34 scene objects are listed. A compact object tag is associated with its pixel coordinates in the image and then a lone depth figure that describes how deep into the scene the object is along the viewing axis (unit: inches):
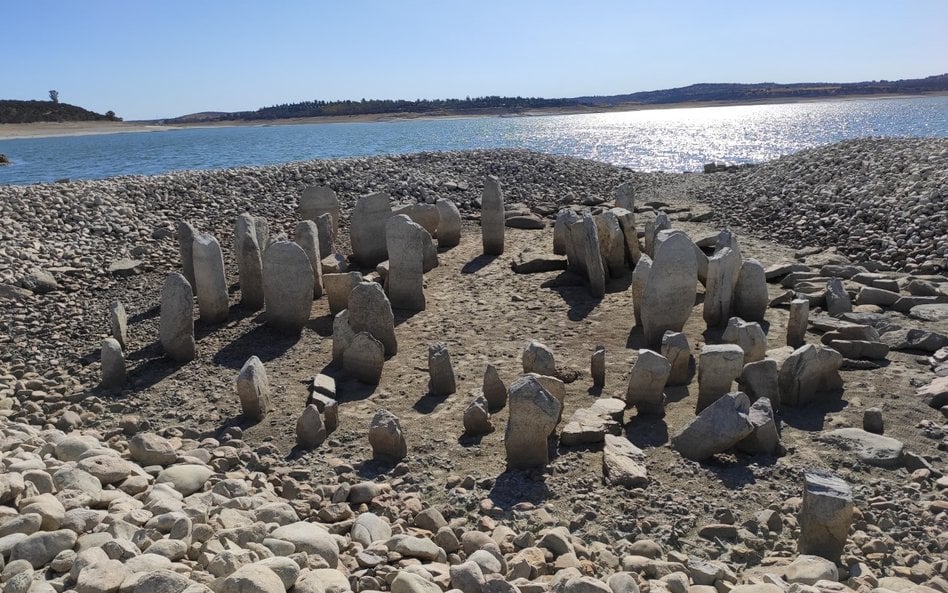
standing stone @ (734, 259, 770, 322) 344.2
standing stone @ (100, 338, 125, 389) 297.7
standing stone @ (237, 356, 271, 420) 261.9
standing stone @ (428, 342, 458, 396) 279.1
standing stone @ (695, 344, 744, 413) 247.8
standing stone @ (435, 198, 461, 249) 531.5
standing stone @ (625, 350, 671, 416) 249.6
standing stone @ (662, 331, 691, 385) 275.0
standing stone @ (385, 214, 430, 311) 380.5
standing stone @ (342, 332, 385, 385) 294.8
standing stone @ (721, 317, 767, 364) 277.6
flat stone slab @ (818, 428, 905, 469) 214.7
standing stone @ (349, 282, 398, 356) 318.3
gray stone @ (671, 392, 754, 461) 217.3
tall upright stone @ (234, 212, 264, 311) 386.6
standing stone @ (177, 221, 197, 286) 405.7
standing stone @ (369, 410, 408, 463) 230.4
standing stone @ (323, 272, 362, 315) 368.8
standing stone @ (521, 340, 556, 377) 273.9
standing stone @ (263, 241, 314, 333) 349.1
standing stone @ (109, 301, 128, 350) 338.6
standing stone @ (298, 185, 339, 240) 531.5
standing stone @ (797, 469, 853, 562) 168.6
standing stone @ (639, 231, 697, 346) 321.4
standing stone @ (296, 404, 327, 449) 244.1
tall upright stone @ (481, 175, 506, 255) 496.1
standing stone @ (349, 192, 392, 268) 474.6
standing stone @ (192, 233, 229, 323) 356.2
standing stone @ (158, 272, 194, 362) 316.5
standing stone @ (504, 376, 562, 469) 217.5
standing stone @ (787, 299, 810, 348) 309.9
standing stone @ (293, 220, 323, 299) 403.9
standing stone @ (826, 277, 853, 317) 348.8
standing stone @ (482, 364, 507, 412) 266.4
